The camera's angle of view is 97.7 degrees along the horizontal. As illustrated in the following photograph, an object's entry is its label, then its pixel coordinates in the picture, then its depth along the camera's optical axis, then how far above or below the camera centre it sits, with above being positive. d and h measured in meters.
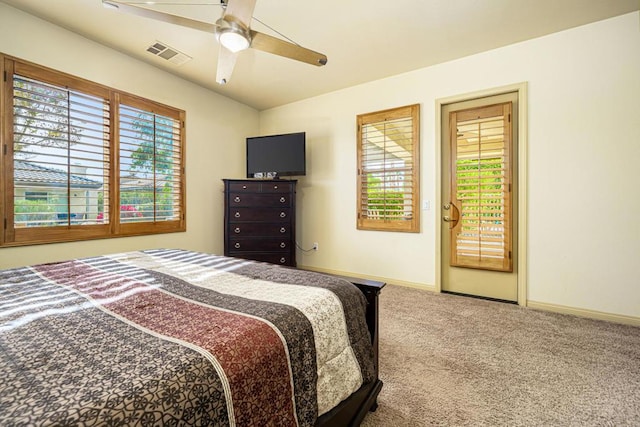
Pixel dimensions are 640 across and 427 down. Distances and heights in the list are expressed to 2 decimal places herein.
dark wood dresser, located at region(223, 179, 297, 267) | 3.76 -0.11
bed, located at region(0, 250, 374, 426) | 0.58 -0.37
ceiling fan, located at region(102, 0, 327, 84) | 1.63 +1.15
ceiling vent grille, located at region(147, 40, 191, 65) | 2.88 +1.71
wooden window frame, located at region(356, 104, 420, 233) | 3.43 +0.48
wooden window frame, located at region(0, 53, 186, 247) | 2.30 +0.40
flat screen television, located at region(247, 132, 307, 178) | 3.97 +0.82
